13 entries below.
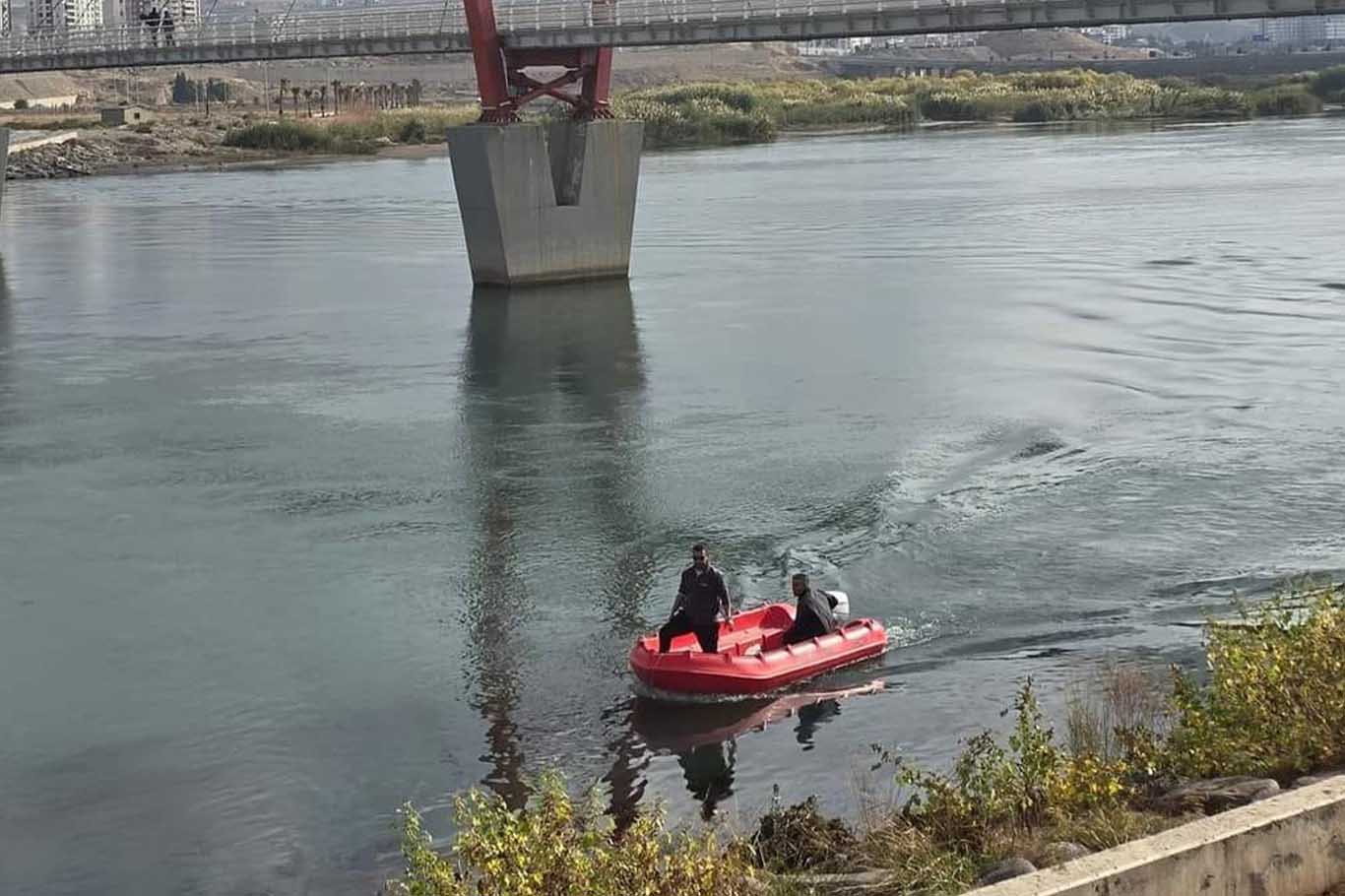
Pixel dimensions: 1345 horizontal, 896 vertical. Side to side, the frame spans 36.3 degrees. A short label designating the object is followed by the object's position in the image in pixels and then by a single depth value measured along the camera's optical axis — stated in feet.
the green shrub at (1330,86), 448.24
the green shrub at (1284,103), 425.69
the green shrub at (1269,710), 42.27
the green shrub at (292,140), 398.42
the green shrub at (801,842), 43.83
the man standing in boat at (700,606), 66.39
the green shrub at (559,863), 33.22
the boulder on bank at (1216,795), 40.52
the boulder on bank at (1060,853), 37.14
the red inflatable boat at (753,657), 64.80
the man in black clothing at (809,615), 68.03
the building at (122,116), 428.15
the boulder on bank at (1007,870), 36.50
